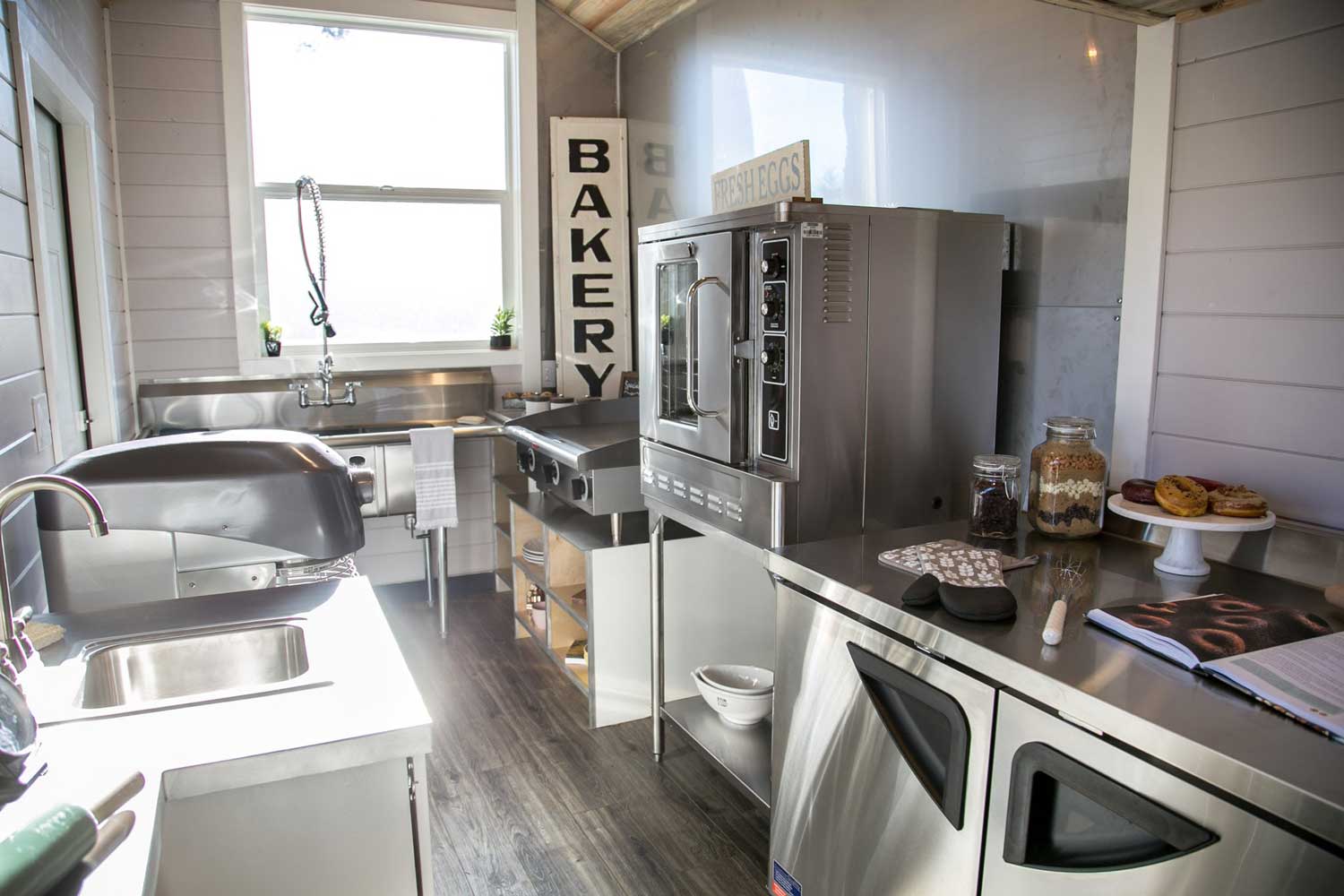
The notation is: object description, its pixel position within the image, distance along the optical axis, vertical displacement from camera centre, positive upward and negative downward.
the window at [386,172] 4.22 +0.67
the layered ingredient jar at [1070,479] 1.93 -0.33
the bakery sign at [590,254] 4.50 +0.30
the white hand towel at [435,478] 3.82 -0.66
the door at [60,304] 2.34 +0.03
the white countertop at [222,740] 1.00 -0.52
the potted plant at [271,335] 4.16 -0.08
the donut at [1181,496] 1.69 -0.32
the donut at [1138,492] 1.79 -0.33
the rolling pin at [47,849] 0.69 -0.40
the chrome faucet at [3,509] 1.12 -0.26
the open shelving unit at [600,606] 3.03 -0.97
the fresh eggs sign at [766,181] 2.21 +0.34
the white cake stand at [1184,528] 1.63 -0.37
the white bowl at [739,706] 2.65 -1.09
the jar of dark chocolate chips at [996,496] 1.98 -0.38
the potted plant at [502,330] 4.59 -0.06
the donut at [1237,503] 1.66 -0.33
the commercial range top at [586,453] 3.02 -0.46
